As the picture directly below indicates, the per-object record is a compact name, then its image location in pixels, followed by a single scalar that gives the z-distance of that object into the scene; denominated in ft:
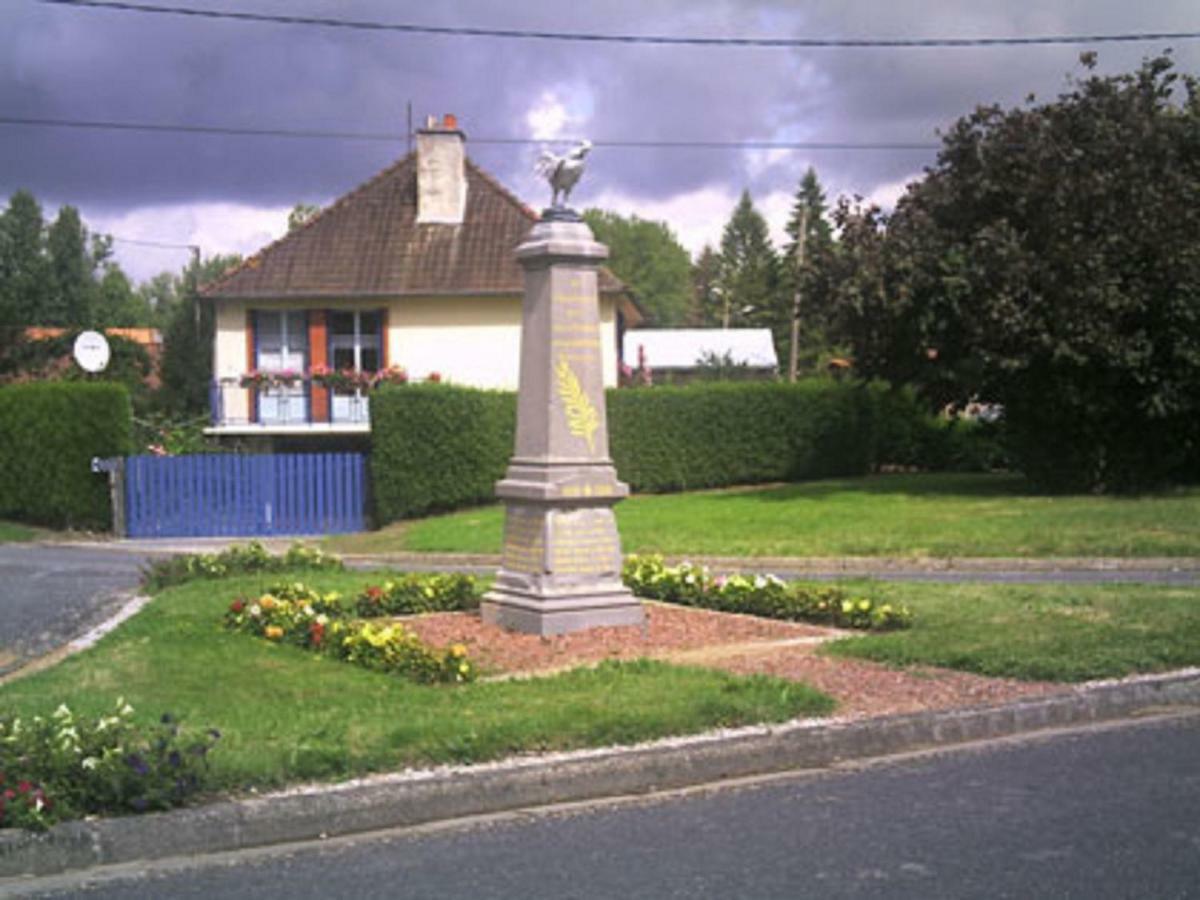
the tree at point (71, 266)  254.47
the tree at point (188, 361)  150.30
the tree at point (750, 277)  282.97
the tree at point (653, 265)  392.68
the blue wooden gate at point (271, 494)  88.89
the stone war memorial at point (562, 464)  35.35
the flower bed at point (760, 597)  36.81
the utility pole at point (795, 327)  156.96
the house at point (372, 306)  108.58
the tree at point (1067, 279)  72.49
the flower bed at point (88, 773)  19.20
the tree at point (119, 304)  274.77
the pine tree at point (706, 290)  375.25
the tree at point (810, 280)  82.38
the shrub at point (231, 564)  49.26
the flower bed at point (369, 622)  30.25
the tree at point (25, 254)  237.25
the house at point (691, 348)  200.95
